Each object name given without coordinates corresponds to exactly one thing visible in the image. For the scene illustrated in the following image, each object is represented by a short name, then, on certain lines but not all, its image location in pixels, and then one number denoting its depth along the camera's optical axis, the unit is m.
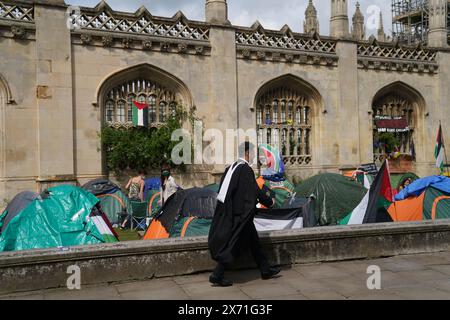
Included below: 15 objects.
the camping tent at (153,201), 12.91
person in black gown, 6.05
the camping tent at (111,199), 13.08
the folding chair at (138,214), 12.52
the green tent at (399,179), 15.12
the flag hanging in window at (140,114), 16.38
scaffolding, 30.41
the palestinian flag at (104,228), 8.57
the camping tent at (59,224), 8.43
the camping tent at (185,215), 9.30
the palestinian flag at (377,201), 9.52
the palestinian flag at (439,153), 17.11
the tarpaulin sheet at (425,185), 11.00
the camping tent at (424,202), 10.87
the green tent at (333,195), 11.67
